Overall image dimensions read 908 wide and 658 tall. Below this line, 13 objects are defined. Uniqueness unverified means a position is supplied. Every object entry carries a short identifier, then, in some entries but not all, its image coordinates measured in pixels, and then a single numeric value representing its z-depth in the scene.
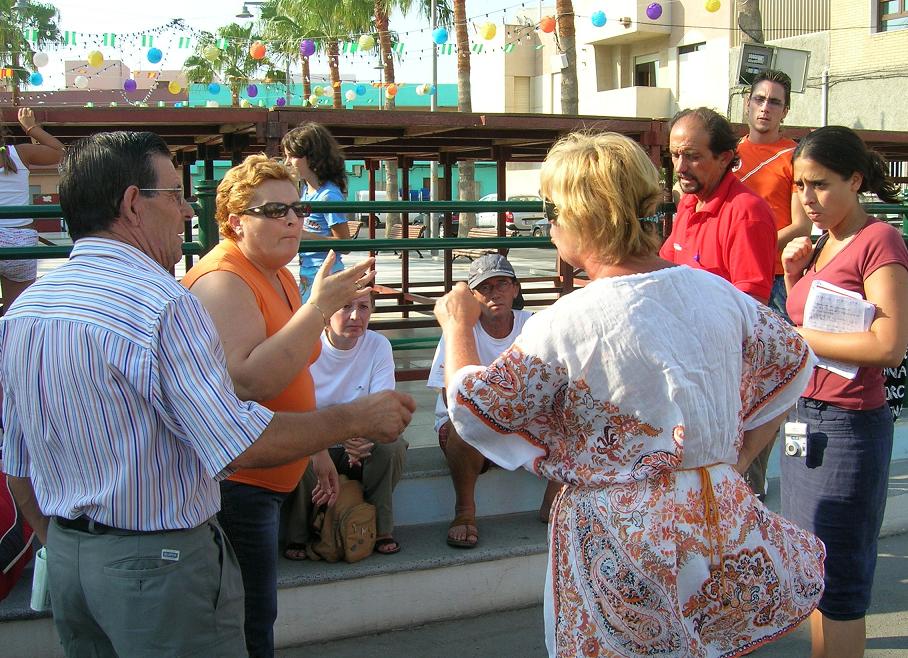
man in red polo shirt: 3.61
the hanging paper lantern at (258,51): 26.89
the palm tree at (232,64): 41.30
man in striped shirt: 1.94
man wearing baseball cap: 4.19
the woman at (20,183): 5.62
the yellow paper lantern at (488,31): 23.74
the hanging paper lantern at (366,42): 26.75
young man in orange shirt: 4.75
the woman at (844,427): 2.97
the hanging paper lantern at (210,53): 24.16
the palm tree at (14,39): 41.03
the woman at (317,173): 5.12
